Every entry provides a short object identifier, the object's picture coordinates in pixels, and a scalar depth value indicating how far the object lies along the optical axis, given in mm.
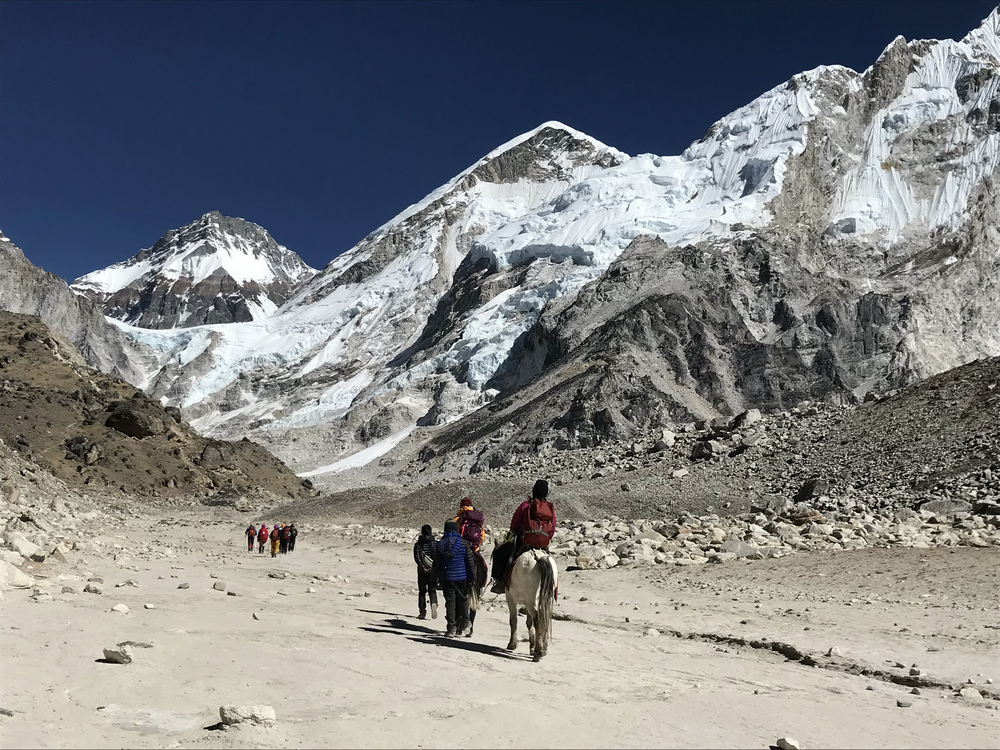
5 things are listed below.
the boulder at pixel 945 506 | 22880
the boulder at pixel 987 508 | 21391
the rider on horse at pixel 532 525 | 10336
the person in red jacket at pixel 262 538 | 29109
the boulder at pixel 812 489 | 29156
